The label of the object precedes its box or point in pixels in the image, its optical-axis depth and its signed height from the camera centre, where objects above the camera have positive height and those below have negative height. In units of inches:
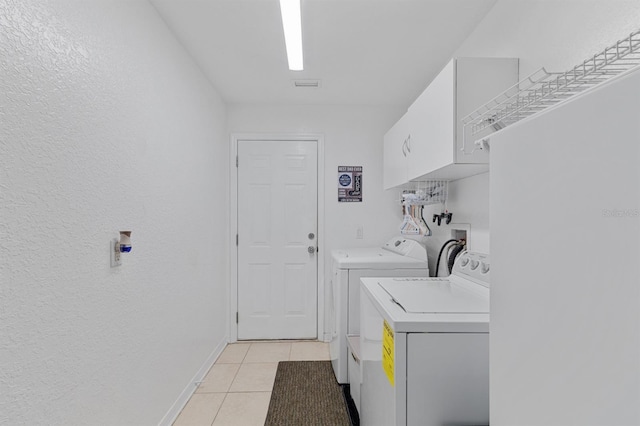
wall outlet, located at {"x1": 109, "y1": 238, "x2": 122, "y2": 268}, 59.8 -7.1
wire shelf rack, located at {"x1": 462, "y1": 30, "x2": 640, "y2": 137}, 33.3 +17.0
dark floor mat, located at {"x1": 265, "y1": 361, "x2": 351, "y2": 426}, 86.3 -50.0
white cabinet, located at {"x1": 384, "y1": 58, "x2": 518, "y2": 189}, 63.1 +20.6
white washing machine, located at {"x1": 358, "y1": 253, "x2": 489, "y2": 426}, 47.1 -20.7
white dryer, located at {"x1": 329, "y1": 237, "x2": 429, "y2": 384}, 102.1 -19.5
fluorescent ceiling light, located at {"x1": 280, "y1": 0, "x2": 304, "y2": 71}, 65.3 +39.6
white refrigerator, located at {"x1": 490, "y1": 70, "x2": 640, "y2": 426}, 17.0 -2.8
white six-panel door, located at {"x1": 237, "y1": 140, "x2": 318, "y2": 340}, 140.6 -9.9
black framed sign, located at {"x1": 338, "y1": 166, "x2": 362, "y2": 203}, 140.9 +11.9
